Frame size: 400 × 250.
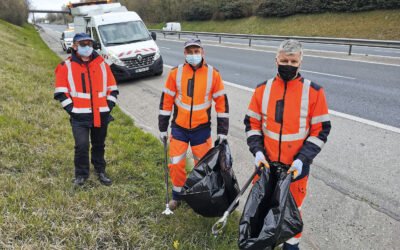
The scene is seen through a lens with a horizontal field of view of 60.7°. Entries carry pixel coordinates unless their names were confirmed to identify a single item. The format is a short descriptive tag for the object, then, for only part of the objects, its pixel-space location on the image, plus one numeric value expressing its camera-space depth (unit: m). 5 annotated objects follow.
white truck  11.22
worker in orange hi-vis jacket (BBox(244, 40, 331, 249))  2.69
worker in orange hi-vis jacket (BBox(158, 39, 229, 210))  3.54
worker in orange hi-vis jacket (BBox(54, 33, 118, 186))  3.79
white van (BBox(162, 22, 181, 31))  41.00
